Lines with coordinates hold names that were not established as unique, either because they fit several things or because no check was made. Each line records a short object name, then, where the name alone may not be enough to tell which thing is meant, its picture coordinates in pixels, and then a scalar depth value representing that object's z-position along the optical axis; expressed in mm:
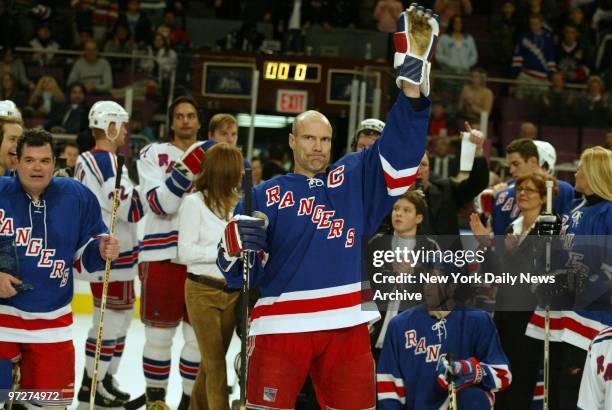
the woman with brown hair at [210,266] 9376
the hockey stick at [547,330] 8747
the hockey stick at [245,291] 7098
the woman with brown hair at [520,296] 9632
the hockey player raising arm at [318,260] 7152
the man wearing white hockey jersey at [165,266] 10165
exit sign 17332
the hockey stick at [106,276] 8761
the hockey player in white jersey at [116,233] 10692
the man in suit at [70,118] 16279
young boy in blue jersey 8834
